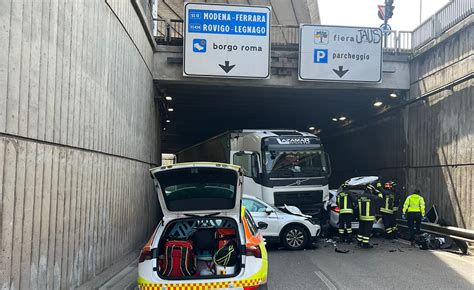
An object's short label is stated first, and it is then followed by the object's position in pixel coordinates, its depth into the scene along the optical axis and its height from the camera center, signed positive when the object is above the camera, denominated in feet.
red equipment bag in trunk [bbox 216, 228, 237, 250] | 18.98 -3.84
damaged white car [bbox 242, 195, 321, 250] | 35.76 -6.20
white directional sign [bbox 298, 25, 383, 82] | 44.96 +11.45
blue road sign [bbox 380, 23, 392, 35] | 62.13 +19.89
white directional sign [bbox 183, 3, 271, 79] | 43.14 +12.00
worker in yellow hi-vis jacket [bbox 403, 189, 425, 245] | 39.09 -5.08
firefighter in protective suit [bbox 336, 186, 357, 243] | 38.93 -5.24
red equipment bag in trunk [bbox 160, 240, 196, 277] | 16.92 -4.50
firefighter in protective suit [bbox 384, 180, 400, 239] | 42.19 -5.72
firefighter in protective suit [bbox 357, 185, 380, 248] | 36.94 -5.69
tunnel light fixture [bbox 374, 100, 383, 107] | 55.90 +7.40
